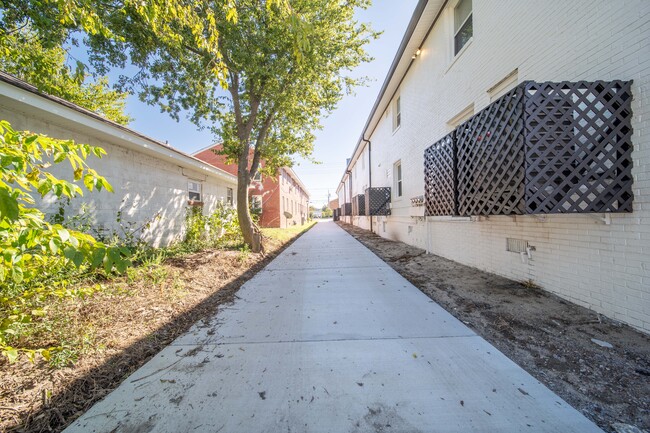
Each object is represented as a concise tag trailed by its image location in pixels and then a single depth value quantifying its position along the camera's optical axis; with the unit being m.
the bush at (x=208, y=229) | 7.63
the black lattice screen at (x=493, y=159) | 2.94
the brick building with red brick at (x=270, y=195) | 18.34
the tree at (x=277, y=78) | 5.75
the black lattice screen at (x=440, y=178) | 4.61
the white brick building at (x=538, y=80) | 2.49
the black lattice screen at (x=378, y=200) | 10.51
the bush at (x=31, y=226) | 1.28
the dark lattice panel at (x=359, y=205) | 12.56
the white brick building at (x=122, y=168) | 3.98
